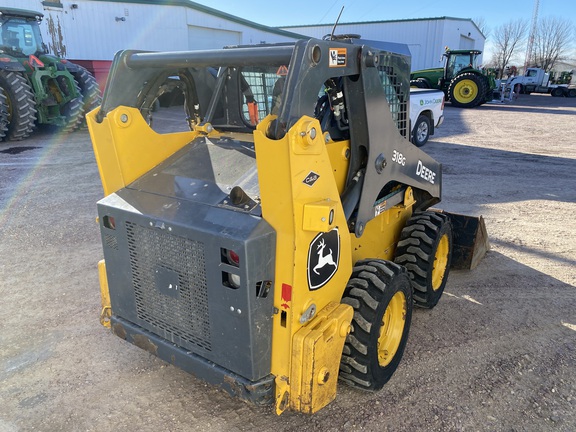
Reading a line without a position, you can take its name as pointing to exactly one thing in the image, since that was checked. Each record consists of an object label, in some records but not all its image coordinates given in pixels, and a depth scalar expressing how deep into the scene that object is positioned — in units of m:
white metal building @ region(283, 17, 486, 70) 38.75
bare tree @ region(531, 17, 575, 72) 61.72
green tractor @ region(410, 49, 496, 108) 22.42
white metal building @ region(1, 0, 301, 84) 19.97
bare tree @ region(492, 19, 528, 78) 64.44
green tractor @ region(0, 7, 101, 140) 10.62
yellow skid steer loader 2.23
